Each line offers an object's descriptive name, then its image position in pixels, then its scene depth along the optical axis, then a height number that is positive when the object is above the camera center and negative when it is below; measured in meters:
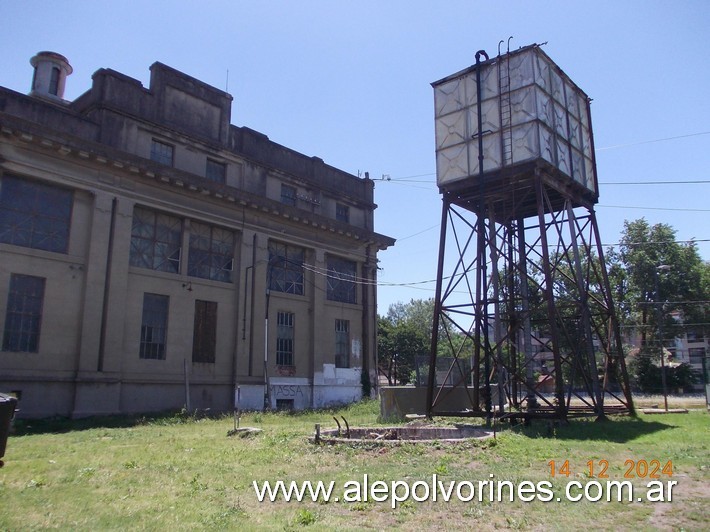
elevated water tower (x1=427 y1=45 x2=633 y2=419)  18.20 +6.33
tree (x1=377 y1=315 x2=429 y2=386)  62.91 +2.66
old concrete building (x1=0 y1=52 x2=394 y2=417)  22.23 +5.21
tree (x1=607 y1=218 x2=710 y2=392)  54.25 +7.69
